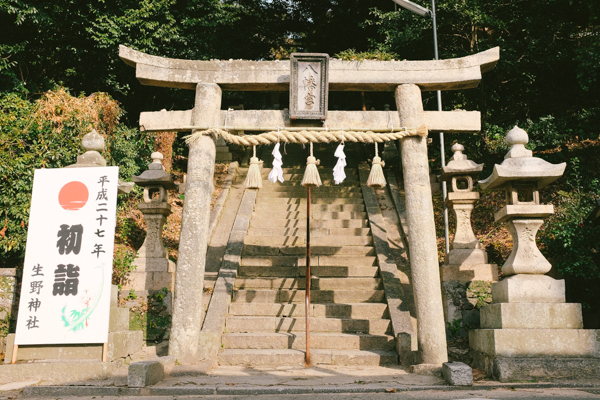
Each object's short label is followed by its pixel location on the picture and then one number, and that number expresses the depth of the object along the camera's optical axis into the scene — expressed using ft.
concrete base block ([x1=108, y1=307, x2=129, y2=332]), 18.21
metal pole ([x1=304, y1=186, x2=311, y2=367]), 18.44
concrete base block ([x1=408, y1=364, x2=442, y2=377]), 16.56
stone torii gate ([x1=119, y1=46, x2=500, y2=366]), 18.89
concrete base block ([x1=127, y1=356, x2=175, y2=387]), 14.34
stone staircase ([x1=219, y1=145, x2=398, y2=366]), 19.76
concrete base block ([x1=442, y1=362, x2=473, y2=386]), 14.64
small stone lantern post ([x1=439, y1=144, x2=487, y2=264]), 22.43
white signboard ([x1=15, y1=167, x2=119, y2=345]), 16.90
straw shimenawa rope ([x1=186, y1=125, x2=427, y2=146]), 19.11
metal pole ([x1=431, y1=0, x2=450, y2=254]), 28.69
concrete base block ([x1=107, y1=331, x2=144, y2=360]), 17.24
